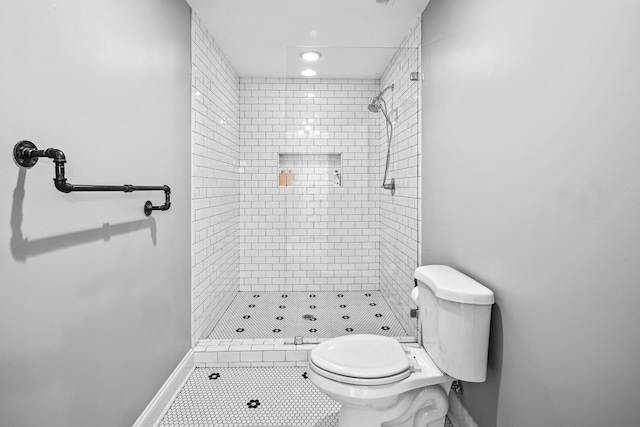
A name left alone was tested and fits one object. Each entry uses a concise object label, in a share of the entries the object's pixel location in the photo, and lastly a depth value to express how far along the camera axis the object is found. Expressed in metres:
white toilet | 1.36
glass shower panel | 2.58
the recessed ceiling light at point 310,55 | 2.63
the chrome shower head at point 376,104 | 2.63
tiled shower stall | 2.46
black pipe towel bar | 0.95
